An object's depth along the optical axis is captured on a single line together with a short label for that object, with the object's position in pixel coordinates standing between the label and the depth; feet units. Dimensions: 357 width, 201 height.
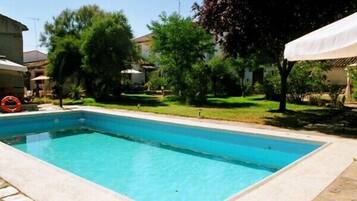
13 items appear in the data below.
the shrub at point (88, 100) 77.55
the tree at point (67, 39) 90.94
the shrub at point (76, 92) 88.25
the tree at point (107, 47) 81.92
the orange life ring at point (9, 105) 56.65
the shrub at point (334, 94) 63.16
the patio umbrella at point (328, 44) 12.43
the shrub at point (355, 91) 56.43
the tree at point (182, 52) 74.02
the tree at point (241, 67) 88.38
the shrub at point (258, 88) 92.63
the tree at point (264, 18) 42.75
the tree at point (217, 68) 89.60
